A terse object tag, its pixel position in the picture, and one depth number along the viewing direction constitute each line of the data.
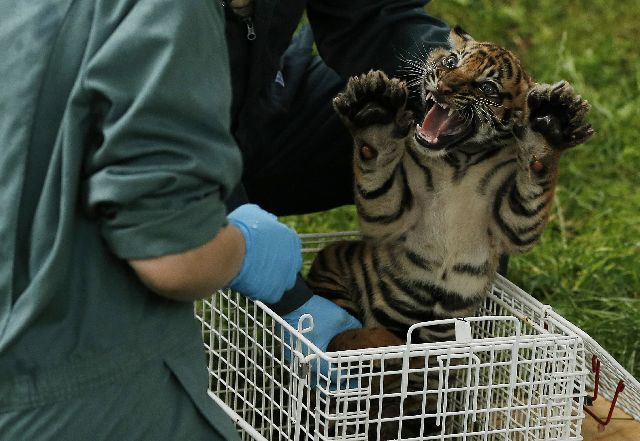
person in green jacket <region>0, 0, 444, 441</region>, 3.15
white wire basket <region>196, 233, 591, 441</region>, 4.65
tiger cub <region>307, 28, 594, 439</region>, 5.49
